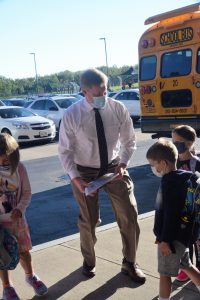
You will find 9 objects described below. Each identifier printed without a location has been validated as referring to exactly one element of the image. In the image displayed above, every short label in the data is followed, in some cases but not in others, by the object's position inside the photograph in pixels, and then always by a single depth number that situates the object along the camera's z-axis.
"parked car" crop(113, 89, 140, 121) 21.95
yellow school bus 9.98
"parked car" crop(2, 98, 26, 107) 30.23
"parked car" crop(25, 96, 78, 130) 19.03
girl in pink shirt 3.49
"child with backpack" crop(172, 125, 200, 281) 3.66
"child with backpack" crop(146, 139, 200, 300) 2.97
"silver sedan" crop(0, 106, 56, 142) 15.63
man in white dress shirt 3.74
